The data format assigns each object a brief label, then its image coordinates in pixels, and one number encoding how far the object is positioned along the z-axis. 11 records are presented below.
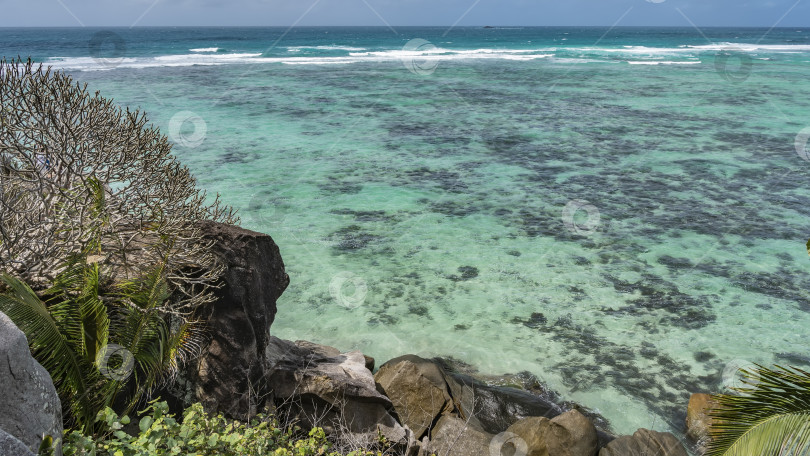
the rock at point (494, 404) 7.51
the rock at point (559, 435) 6.65
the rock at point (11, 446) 3.06
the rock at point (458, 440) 6.54
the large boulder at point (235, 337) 6.43
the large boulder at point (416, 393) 7.36
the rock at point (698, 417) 7.61
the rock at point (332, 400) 6.91
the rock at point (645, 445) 6.77
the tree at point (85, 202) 5.87
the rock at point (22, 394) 3.96
